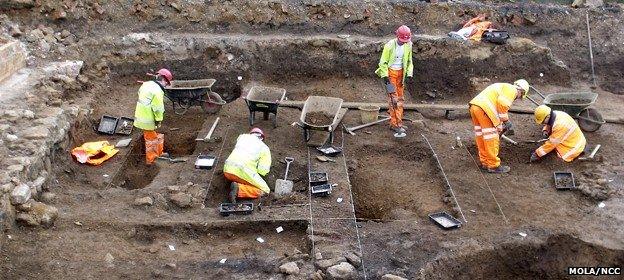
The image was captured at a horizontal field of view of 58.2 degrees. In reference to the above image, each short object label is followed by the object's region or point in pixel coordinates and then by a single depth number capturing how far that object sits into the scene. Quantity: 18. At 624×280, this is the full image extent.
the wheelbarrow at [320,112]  10.26
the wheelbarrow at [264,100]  10.62
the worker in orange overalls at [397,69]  10.45
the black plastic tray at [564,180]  9.03
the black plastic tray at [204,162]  9.28
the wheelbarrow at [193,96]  11.05
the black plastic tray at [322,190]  8.39
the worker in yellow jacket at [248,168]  8.38
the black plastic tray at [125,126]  10.51
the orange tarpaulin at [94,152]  9.52
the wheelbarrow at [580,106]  10.74
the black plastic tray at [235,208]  7.94
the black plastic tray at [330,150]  9.81
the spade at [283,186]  8.66
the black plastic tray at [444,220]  7.90
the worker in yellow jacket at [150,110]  9.27
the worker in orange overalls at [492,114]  9.24
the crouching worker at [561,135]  9.51
